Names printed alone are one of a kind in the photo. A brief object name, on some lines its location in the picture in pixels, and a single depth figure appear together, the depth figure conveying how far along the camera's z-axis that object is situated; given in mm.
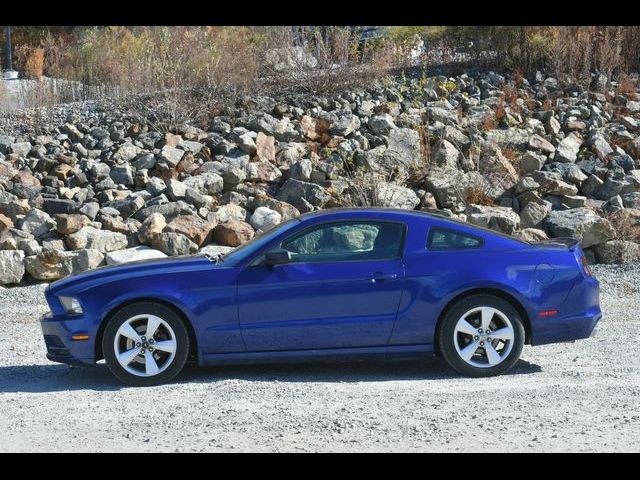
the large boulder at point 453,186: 15914
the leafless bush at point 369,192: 15312
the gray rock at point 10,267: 13336
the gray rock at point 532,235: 14398
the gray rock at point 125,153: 17234
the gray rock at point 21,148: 17375
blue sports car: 8539
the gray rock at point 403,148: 16781
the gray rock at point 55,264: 13445
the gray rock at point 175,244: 13922
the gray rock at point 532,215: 15328
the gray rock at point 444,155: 16859
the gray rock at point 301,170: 16469
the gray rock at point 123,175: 16453
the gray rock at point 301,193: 15648
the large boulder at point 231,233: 14281
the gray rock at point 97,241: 14133
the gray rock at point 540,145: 17969
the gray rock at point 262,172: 16734
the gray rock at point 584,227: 14406
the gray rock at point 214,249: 13940
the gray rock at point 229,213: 15148
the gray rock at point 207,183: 16219
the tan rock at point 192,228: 14234
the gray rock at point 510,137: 18078
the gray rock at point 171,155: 16875
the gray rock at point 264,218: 14969
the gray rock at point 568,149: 17781
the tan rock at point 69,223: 14398
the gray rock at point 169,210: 15141
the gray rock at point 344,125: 18078
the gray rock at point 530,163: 17328
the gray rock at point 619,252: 14258
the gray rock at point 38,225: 14578
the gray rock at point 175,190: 15781
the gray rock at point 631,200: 16125
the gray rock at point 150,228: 14195
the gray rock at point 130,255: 13594
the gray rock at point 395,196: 15281
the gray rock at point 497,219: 14750
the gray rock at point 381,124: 17934
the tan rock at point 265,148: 17391
